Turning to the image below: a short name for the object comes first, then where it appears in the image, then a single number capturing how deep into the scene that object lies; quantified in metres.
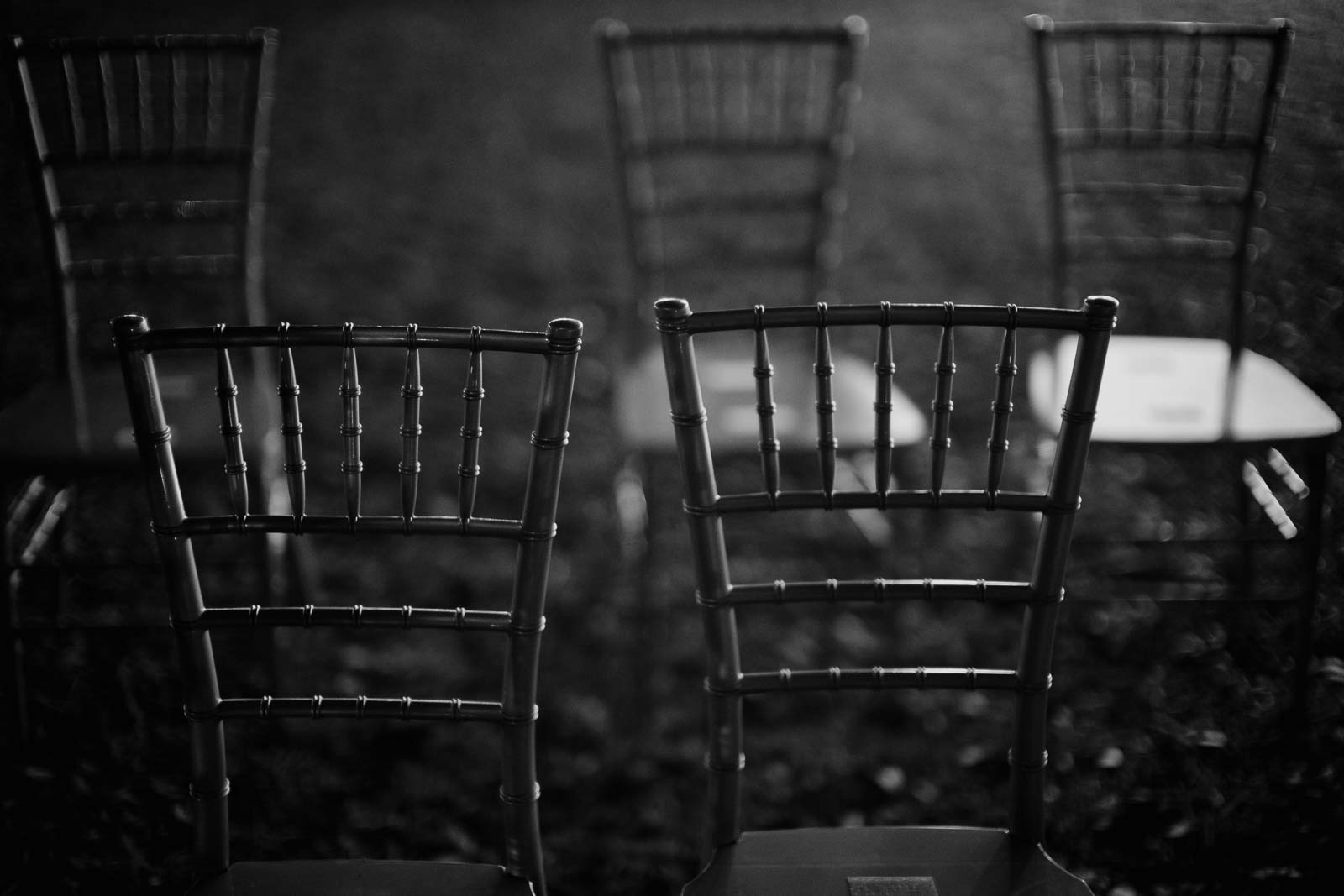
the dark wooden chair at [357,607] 2.99
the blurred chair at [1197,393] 3.68
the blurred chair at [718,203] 3.78
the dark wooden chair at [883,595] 3.03
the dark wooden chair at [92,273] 3.67
